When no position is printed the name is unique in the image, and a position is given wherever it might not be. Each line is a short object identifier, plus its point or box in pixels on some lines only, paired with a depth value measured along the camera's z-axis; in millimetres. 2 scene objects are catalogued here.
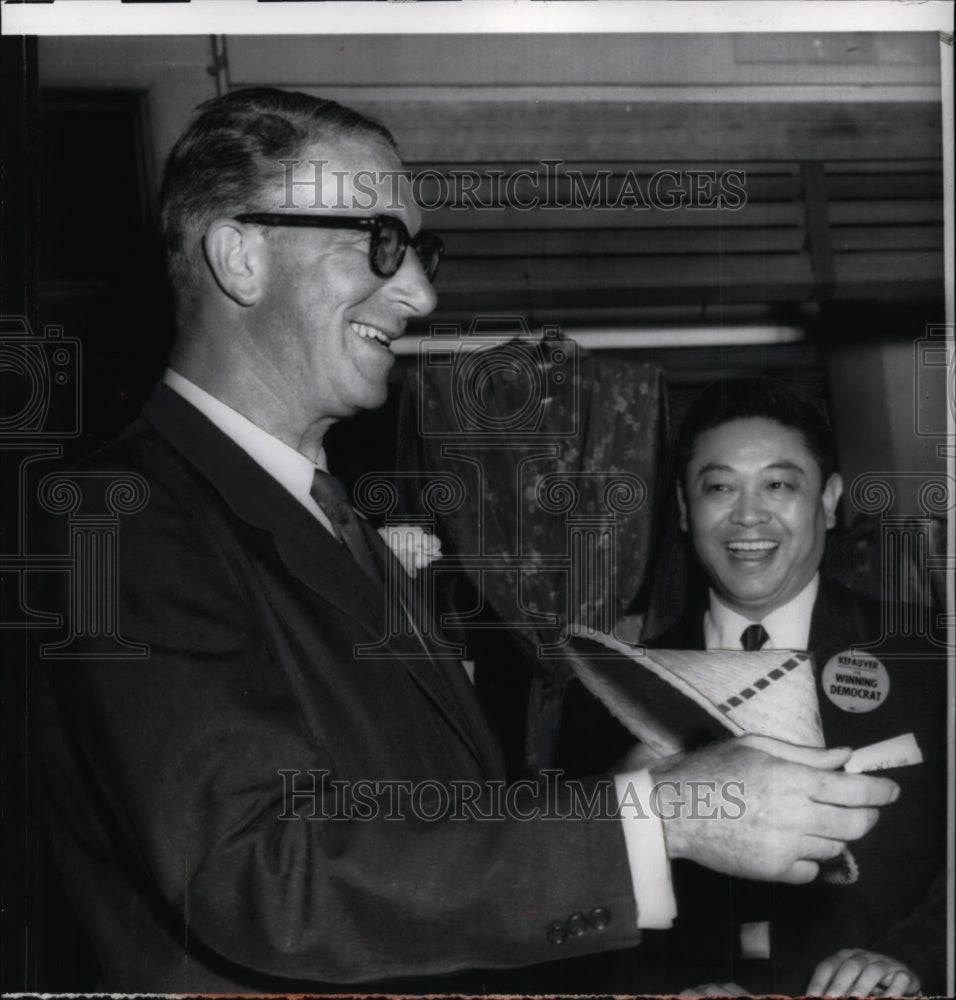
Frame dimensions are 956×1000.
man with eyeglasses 2137
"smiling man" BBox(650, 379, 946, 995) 2551
